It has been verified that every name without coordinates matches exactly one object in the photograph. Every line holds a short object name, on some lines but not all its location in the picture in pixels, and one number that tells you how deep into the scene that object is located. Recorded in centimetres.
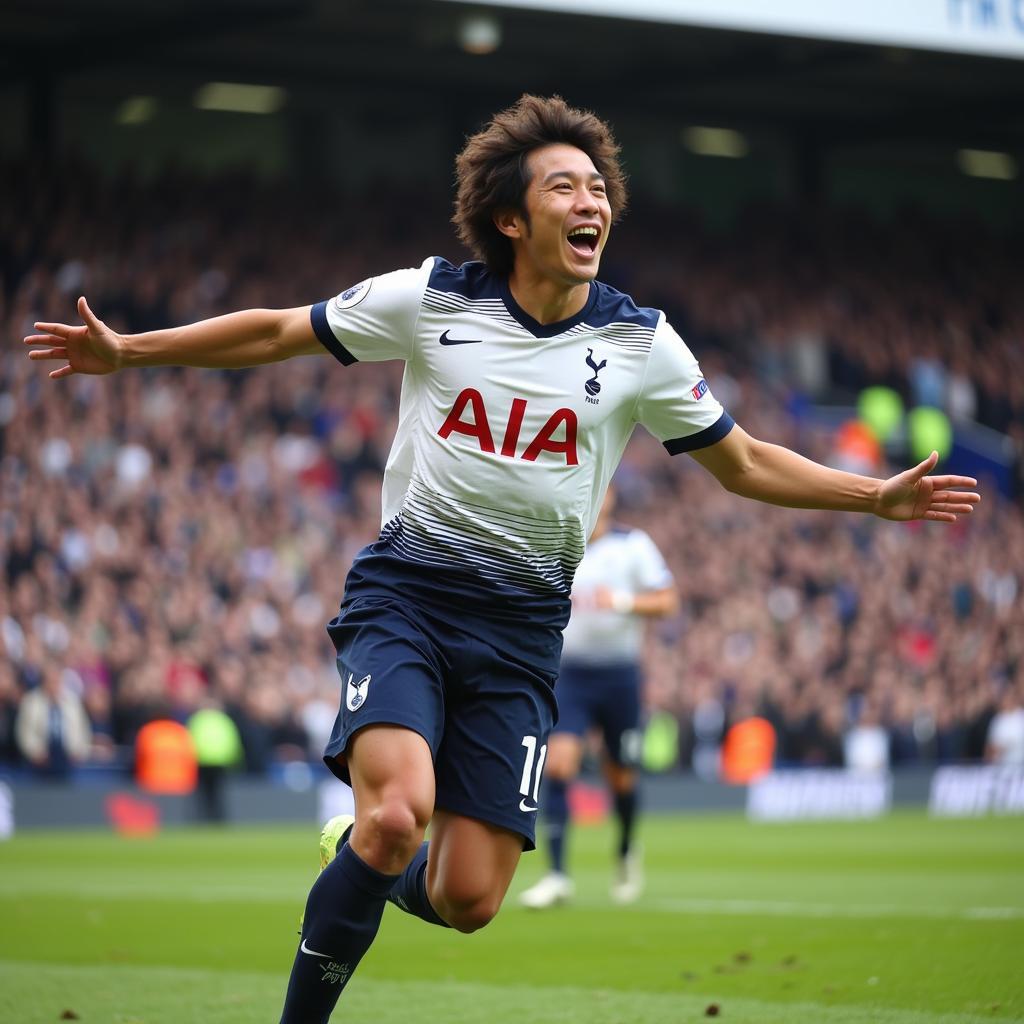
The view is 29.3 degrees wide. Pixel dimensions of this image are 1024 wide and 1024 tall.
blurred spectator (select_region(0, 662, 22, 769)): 1980
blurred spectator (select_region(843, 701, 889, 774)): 2566
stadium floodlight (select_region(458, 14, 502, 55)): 2534
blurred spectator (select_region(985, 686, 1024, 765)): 2684
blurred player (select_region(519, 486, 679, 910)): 1209
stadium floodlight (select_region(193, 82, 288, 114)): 3231
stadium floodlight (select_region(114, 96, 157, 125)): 3164
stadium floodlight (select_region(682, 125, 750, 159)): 3691
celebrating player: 580
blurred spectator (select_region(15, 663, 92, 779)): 1986
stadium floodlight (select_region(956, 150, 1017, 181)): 3919
